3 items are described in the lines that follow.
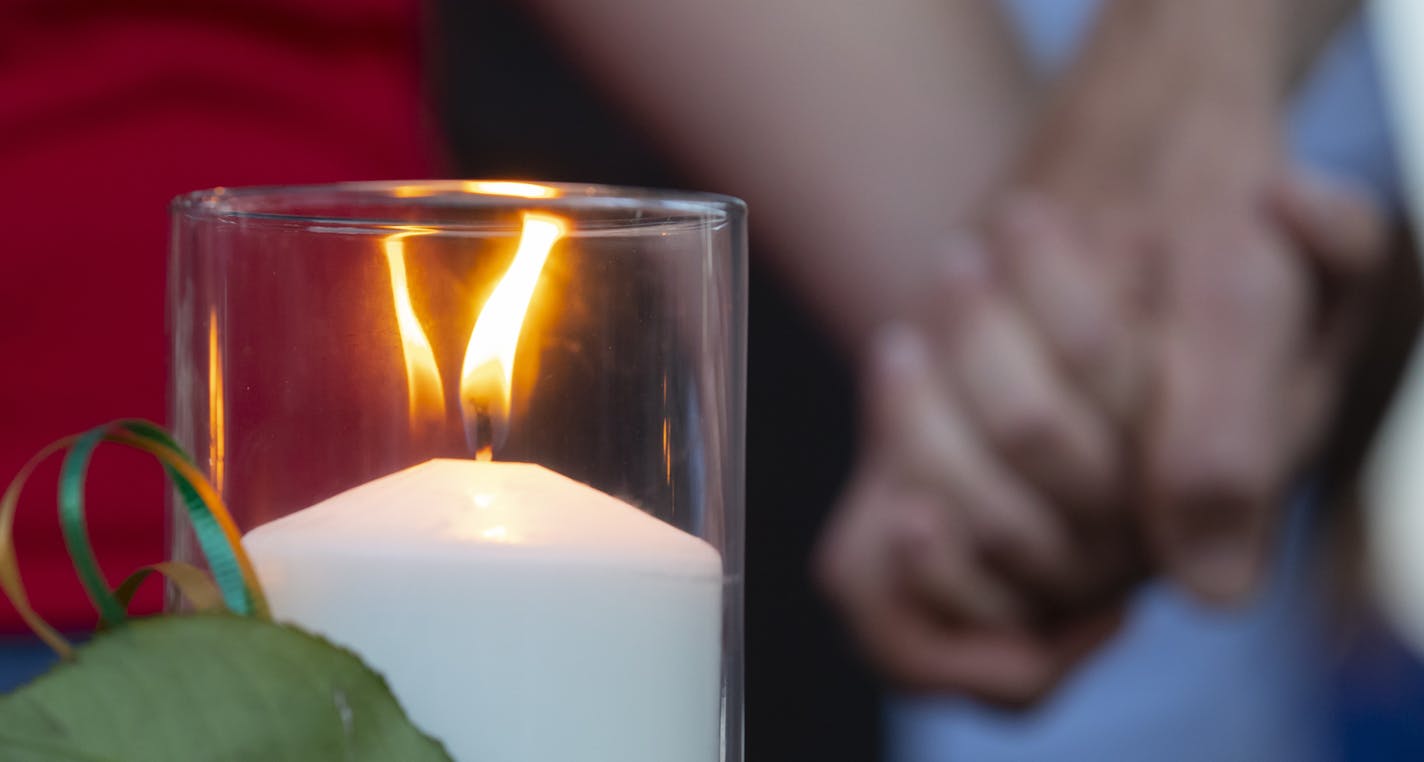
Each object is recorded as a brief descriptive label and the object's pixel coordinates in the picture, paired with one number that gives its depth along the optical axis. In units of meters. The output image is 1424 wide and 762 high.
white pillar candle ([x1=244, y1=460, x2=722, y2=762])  0.72
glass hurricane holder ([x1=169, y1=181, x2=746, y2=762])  0.72
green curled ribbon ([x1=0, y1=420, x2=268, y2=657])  0.71
